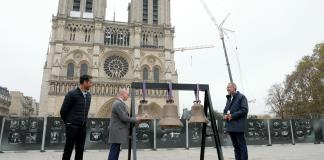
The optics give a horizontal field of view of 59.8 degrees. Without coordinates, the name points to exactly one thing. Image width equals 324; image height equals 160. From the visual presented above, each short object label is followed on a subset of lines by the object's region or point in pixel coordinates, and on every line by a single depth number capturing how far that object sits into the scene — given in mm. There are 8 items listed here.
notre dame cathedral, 36812
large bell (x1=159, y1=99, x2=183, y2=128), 5254
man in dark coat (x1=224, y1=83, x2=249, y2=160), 5637
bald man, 5531
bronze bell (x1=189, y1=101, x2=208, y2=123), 5566
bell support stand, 5621
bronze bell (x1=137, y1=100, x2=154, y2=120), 5328
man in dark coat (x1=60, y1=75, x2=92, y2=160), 4898
